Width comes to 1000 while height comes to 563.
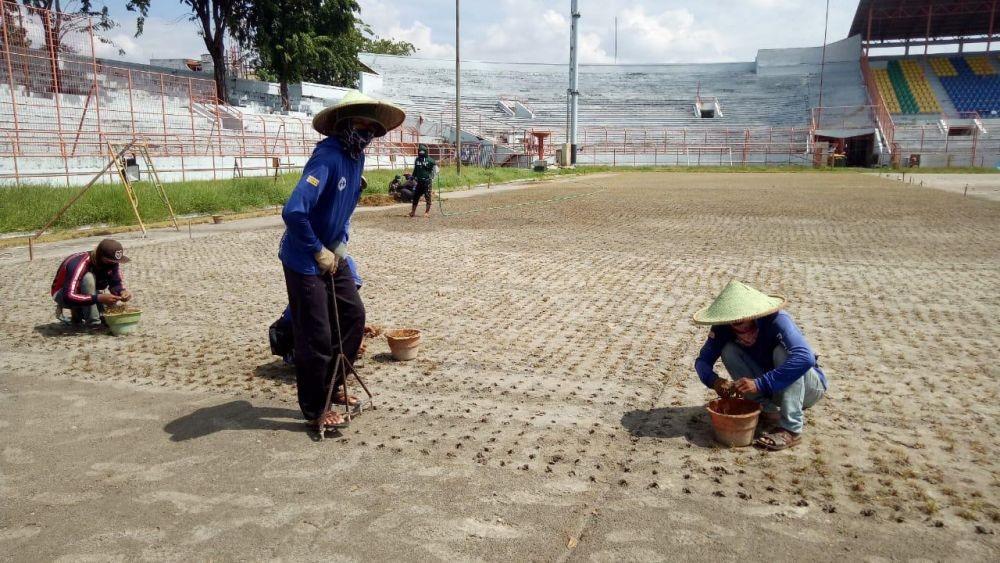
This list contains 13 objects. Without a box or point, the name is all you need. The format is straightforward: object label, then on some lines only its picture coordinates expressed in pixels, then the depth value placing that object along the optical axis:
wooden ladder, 12.91
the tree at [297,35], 38.56
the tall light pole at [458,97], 29.44
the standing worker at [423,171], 16.14
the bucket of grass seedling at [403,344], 5.55
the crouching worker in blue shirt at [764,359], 3.88
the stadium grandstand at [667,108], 26.80
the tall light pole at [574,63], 46.88
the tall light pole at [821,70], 51.62
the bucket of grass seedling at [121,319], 6.28
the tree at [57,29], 19.88
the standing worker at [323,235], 3.90
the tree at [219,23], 36.72
